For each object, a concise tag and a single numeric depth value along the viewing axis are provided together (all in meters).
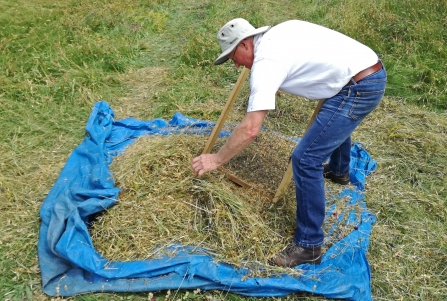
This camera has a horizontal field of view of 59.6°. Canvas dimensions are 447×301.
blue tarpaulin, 2.55
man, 2.20
